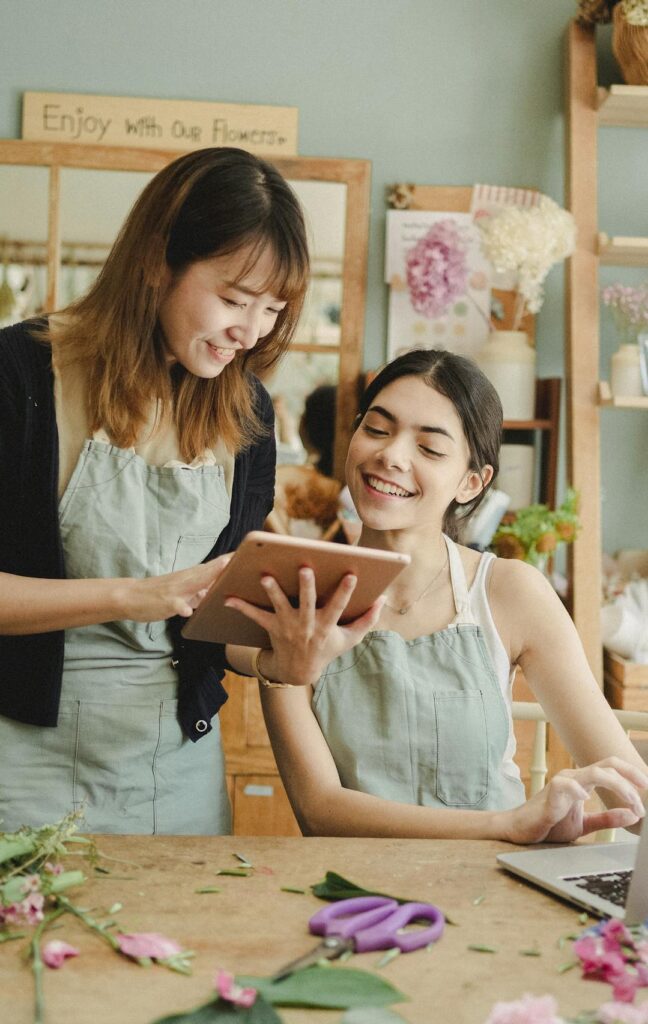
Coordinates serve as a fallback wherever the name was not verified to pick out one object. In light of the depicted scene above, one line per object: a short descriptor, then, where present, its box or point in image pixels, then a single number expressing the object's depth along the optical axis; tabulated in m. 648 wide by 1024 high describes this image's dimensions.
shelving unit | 2.90
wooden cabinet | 2.78
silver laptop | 1.08
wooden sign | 3.12
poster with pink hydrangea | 3.15
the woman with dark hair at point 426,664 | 1.48
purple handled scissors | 1.00
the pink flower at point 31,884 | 1.07
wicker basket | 2.89
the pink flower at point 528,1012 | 0.85
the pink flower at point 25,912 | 1.04
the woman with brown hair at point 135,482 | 1.48
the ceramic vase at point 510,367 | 3.01
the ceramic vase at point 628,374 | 2.93
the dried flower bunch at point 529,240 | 2.84
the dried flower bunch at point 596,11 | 2.97
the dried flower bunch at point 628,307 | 2.98
